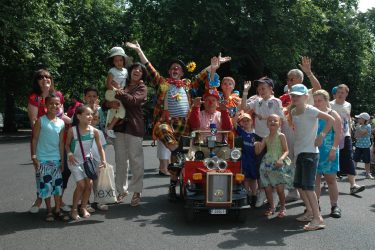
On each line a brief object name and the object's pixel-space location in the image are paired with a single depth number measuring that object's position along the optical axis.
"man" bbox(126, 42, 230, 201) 7.94
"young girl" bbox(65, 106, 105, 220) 6.74
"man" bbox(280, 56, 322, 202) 7.55
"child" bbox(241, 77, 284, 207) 7.55
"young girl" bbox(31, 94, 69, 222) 6.65
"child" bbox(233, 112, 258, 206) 7.65
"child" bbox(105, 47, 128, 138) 7.53
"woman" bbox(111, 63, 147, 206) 7.61
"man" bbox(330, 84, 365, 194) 8.47
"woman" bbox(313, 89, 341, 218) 6.93
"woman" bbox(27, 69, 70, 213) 6.93
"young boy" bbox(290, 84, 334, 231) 6.33
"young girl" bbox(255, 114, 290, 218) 6.92
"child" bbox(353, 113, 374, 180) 12.45
